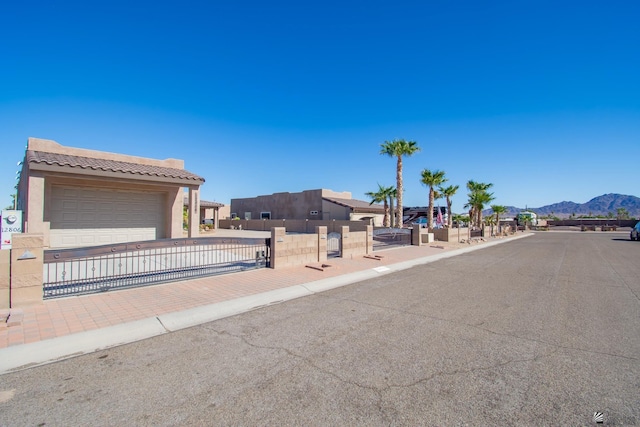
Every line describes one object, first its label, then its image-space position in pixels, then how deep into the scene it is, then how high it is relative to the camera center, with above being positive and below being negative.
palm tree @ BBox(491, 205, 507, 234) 54.19 +2.56
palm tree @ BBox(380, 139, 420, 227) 31.72 +7.24
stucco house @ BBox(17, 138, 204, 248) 13.61 +1.36
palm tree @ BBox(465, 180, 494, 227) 44.31 +3.57
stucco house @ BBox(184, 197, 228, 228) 39.54 +1.87
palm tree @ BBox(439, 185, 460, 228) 39.50 +4.04
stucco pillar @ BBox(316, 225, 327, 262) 13.44 -0.82
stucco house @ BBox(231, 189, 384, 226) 41.81 +2.39
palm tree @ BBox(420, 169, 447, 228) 33.91 +4.72
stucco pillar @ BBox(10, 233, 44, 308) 6.31 -0.93
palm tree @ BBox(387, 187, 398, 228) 40.24 +3.73
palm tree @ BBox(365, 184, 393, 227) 39.91 +3.50
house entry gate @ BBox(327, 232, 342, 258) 15.22 -1.07
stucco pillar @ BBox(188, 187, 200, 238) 18.14 +0.61
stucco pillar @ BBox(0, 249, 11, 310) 6.18 -1.05
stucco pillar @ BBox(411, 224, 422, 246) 23.12 -0.89
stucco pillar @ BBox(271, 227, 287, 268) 11.57 -0.83
